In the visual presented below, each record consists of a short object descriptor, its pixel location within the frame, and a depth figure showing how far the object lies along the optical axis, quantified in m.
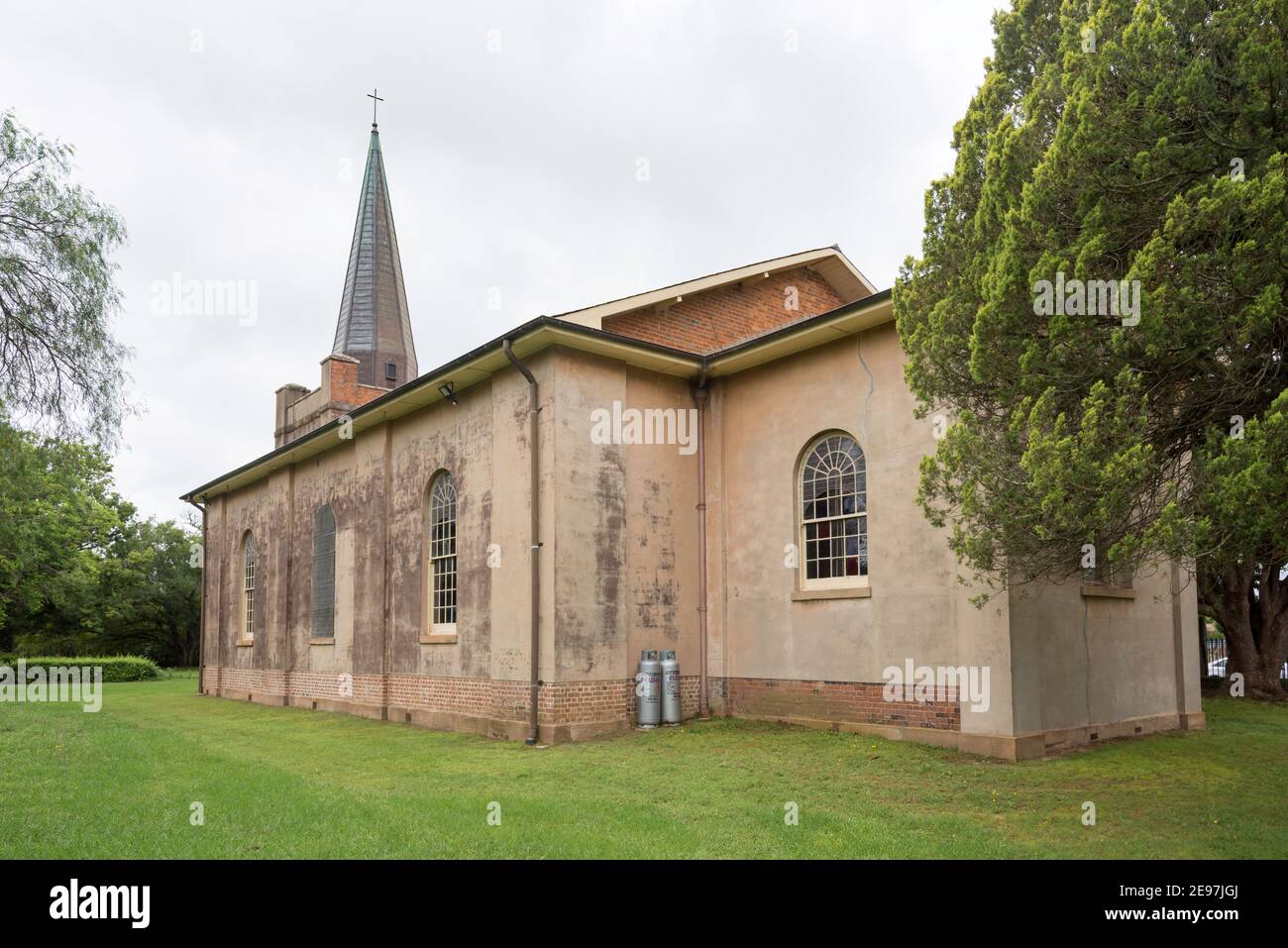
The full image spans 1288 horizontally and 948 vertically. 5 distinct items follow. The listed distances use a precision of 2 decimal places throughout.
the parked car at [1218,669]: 29.77
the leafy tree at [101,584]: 40.75
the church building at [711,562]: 11.65
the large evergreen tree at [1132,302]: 6.02
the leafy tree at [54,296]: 10.62
